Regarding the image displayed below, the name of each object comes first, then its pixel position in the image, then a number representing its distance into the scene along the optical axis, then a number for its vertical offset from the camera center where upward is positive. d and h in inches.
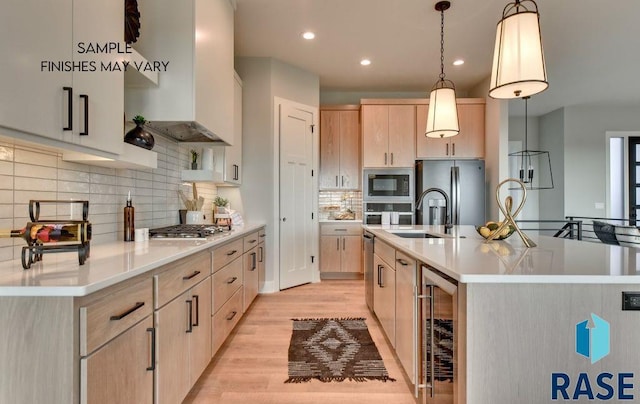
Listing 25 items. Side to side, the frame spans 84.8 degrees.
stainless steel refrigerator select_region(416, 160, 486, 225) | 191.9 +9.9
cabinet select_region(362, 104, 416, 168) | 201.6 +39.0
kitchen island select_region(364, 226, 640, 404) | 44.7 -16.9
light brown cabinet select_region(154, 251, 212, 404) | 59.4 -24.0
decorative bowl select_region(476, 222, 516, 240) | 86.2 -6.7
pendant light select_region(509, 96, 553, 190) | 276.9 +32.2
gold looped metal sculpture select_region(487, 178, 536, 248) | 74.0 -3.0
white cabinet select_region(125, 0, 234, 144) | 88.9 +36.5
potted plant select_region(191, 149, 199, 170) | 130.1 +16.3
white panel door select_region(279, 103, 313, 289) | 174.2 +3.7
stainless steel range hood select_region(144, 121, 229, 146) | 94.1 +21.5
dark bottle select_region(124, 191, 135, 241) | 82.2 -4.9
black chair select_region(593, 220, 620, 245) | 165.2 -13.6
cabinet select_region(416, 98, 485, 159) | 200.8 +37.3
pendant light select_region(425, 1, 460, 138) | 107.7 +28.1
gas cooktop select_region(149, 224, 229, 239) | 89.5 -7.9
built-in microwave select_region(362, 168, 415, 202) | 200.7 +9.4
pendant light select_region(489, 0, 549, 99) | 68.4 +30.2
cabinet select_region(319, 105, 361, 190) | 208.4 +31.7
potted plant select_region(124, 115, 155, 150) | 79.3 +15.1
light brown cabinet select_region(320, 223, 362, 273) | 199.9 -25.7
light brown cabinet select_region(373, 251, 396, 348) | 92.8 -27.4
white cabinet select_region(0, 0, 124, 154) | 43.4 +18.7
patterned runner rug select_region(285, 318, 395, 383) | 88.2 -42.9
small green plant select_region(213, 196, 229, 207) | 155.0 +0.3
